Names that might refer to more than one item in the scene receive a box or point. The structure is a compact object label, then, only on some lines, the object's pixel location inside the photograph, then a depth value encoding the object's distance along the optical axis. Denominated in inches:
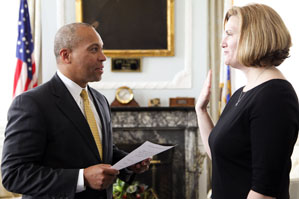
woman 58.5
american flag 199.5
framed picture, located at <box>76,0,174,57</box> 204.4
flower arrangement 163.2
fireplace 196.5
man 69.8
